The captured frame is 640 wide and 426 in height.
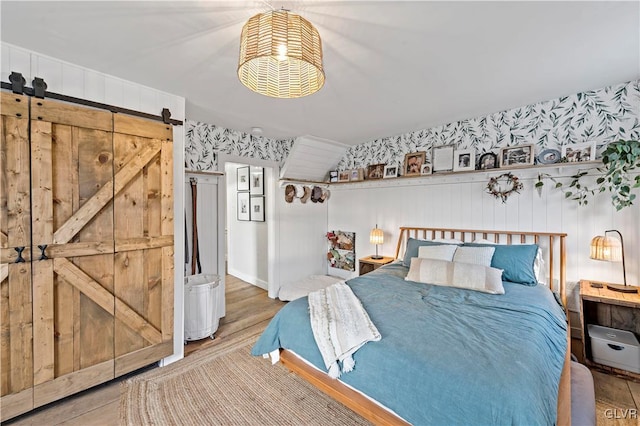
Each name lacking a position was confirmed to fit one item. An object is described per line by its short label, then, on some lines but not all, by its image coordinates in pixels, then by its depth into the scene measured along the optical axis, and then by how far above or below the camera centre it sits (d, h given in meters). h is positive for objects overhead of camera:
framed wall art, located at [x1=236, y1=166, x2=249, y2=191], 4.98 +0.67
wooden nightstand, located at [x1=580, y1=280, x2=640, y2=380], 2.16 -0.94
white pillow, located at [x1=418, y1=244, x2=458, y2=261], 2.88 -0.43
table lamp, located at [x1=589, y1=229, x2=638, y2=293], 2.28 -0.34
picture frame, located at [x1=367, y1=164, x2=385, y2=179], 4.12 +0.66
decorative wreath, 2.99 +0.30
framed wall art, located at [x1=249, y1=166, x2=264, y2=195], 4.61 +0.58
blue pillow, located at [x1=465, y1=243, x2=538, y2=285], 2.54 -0.49
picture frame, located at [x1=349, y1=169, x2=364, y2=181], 4.41 +0.65
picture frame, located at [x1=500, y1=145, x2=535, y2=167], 2.88 +0.62
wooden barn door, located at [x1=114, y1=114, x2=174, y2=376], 2.15 -0.23
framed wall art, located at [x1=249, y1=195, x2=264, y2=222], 4.64 +0.10
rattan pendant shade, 1.27 +0.84
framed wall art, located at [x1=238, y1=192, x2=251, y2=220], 4.98 +0.15
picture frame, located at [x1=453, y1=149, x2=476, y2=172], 3.27 +0.65
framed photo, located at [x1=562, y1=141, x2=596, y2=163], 2.54 +0.59
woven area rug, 1.79 -1.37
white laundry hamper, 2.81 -1.03
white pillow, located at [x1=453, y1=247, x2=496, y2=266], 2.67 -0.44
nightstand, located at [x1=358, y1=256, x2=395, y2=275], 3.79 -0.72
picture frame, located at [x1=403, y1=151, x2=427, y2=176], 3.70 +0.71
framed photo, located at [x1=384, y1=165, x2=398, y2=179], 3.96 +0.63
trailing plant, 2.26 +0.32
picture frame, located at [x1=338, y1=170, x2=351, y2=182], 4.55 +0.65
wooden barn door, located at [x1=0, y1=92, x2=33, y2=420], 1.71 -0.30
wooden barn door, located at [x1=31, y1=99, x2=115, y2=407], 1.83 -0.24
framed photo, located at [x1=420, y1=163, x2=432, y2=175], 3.60 +0.59
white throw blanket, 1.59 -0.73
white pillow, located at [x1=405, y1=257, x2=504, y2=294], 2.38 -0.59
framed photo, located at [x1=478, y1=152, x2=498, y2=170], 3.11 +0.60
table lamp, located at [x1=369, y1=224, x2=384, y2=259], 3.93 -0.35
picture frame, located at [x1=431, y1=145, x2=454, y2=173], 3.46 +0.72
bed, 1.19 -0.77
